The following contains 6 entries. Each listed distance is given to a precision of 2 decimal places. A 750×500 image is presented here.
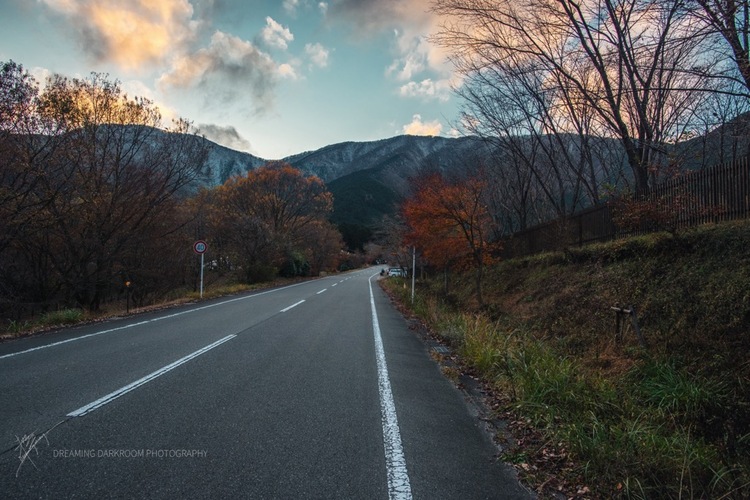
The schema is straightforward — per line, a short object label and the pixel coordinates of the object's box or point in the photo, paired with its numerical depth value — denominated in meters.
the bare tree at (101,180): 15.37
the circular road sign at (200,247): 20.91
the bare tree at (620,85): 9.06
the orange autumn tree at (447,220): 15.82
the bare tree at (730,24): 5.70
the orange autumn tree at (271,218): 34.22
